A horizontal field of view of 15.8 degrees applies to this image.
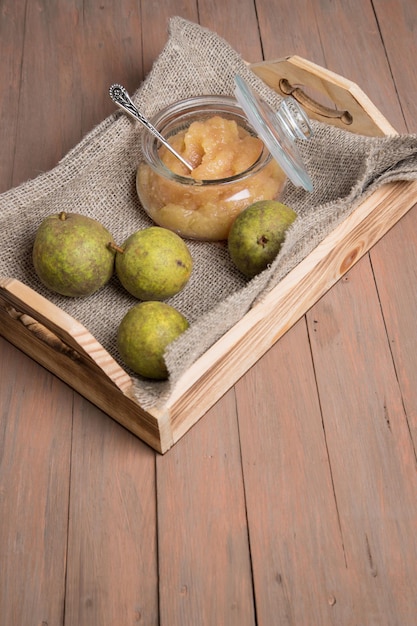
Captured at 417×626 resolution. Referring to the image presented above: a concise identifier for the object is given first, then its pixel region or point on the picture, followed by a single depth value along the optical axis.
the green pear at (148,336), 1.07
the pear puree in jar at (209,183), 1.15
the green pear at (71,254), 1.11
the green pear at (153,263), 1.12
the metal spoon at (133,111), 1.17
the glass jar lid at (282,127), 1.14
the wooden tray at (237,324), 1.05
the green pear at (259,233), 1.13
